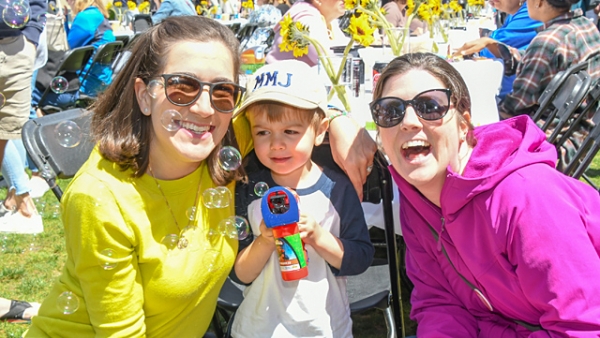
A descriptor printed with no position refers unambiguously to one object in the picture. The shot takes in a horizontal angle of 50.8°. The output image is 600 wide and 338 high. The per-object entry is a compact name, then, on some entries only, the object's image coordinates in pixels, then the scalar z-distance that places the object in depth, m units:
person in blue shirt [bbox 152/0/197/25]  8.70
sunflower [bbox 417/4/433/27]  3.50
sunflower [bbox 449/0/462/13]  4.34
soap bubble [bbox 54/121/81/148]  2.28
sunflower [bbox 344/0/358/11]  3.24
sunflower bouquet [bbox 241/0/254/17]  13.20
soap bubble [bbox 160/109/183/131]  1.88
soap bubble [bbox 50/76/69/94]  3.69
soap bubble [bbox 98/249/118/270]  1.80
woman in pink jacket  1.63
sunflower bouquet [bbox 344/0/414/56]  3.00
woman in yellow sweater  1.83
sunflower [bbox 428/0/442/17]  3.46
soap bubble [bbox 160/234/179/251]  1.94
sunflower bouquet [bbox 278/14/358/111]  3.00
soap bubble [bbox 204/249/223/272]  2.01
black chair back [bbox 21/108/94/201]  2.21
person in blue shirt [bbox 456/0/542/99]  4.77
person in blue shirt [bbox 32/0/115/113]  6.62
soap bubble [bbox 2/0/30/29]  3.56
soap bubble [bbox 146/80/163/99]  1.89
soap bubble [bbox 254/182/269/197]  2.19
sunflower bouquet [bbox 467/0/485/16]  7.58
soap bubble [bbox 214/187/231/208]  2.05
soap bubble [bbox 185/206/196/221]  2.03
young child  2.08
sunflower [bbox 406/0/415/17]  3.51
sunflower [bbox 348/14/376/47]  2.99
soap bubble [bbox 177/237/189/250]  1.96
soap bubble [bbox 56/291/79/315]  1.90
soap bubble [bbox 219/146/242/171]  2.10
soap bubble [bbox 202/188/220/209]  2.05
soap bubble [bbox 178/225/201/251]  1.97
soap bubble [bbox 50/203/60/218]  2.36
